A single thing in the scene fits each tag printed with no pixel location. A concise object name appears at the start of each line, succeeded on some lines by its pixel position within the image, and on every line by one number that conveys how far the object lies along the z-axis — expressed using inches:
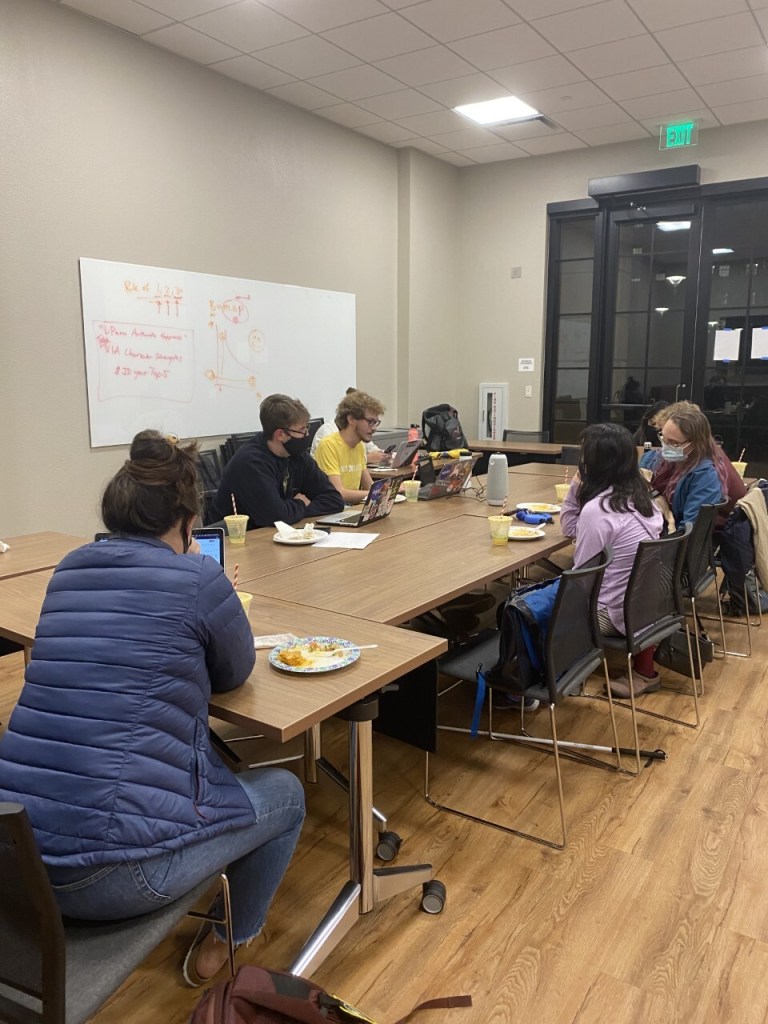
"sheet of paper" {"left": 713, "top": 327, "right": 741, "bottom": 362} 251.0
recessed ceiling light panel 222.8
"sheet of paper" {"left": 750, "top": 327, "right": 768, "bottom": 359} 245.6
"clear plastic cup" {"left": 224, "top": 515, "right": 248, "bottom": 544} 115.1
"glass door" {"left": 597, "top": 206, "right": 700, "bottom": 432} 258.8
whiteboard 178.2
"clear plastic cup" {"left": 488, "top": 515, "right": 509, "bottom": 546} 115.1
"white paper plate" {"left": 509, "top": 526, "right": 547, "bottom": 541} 119.5
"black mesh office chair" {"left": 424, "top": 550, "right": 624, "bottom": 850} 86.1
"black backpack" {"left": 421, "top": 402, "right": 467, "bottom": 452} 261.3
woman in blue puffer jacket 50.2
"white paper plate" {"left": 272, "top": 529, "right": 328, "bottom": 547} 115.3
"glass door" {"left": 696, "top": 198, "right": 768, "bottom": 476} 244.4
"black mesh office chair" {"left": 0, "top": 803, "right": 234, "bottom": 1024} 42.2
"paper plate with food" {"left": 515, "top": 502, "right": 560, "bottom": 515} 141.5
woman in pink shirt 109.6
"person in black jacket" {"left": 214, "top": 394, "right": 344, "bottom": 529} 130.0
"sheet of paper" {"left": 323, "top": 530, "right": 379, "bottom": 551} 115.3
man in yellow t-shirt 159.0
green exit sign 236.6
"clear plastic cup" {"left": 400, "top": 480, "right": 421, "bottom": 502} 158.6
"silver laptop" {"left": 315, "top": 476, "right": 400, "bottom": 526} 129.3
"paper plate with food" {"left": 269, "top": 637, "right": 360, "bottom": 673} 65.5
